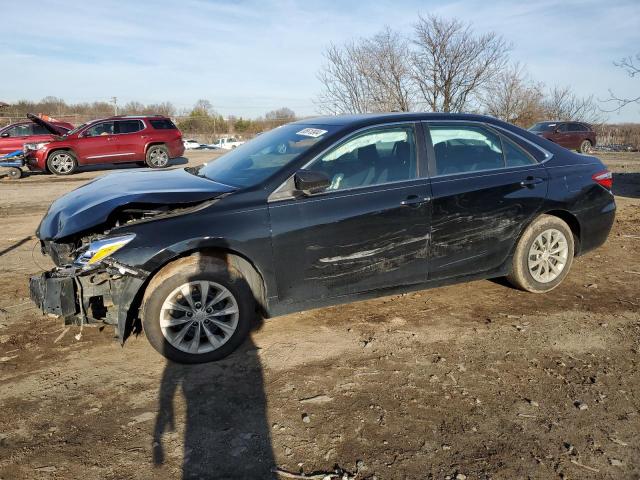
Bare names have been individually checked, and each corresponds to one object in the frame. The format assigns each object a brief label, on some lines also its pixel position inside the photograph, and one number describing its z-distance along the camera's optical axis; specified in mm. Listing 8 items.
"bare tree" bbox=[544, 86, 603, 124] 32281
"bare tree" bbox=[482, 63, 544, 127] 23064
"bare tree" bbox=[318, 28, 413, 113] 14508
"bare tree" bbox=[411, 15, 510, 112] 14297
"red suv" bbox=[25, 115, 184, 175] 14899
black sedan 3256
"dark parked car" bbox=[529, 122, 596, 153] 21312
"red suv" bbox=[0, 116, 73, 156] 16750
